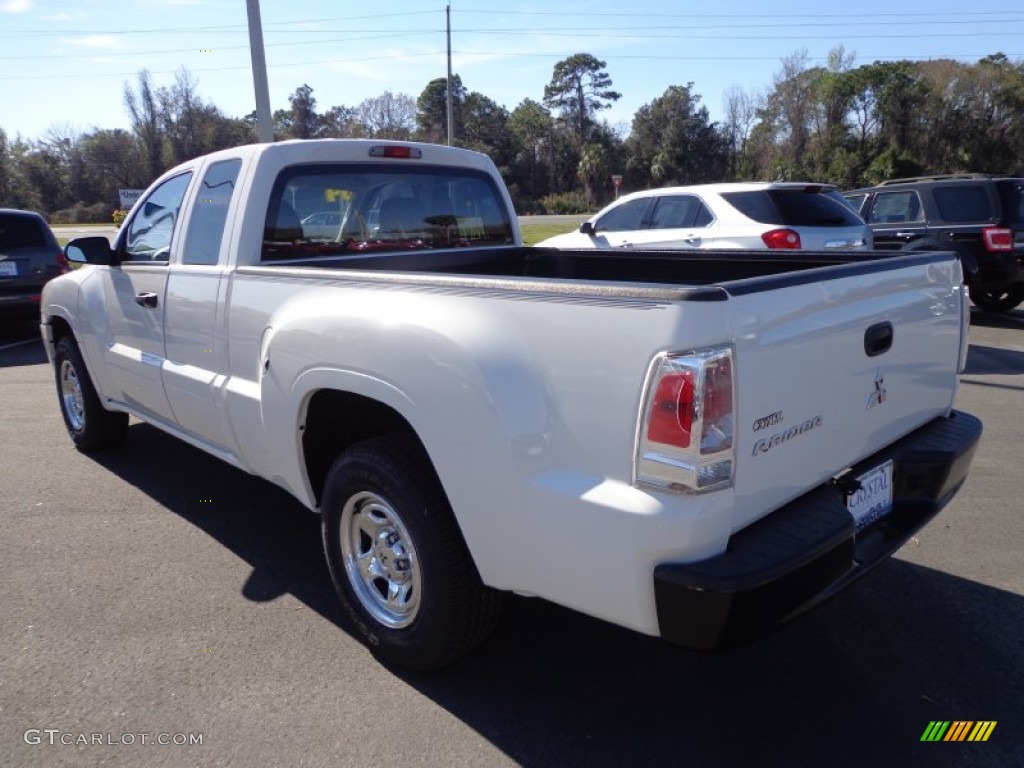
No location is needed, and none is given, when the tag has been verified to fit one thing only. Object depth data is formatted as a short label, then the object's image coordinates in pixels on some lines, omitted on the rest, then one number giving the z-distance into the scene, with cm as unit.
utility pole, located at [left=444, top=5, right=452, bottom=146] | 2937
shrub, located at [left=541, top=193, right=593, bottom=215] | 5906
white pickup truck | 210
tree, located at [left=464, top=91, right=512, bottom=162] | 7388
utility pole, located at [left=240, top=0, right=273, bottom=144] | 1268
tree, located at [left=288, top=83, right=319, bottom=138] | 7888
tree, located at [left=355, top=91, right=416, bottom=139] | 7031
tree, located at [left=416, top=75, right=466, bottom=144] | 7456
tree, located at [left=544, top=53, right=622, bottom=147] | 8275
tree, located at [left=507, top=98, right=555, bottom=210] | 7512
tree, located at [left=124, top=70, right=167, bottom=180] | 5959
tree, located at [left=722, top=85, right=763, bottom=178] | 7062
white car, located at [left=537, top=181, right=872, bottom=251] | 824
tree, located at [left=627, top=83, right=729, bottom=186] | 6881
